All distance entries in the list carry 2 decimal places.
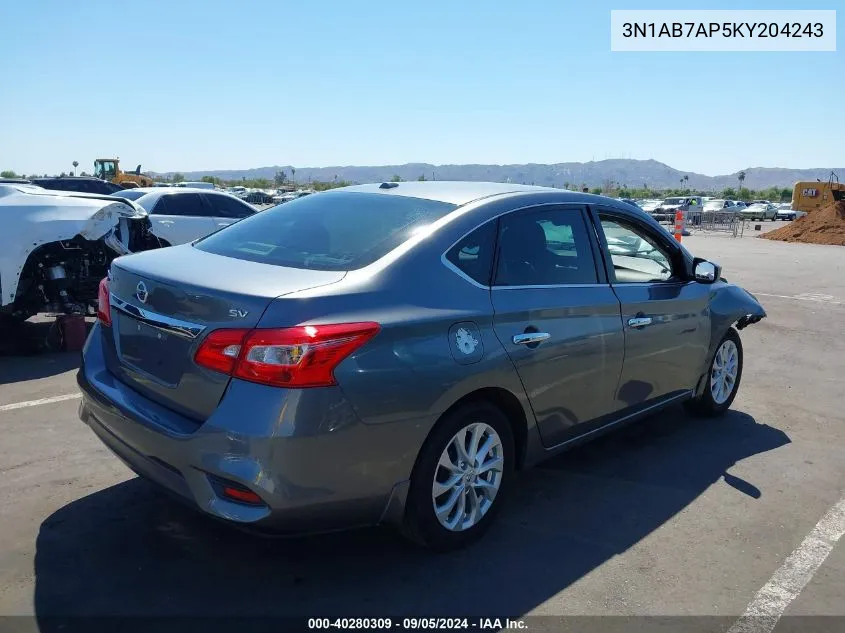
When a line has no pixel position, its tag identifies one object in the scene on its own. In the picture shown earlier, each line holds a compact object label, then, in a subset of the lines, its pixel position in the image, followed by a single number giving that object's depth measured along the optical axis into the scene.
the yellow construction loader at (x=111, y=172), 38.03
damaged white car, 6.54
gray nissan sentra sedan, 2.73
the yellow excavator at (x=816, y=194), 34.41
